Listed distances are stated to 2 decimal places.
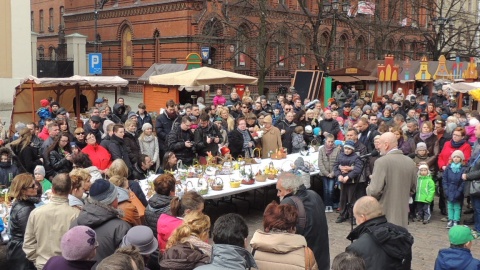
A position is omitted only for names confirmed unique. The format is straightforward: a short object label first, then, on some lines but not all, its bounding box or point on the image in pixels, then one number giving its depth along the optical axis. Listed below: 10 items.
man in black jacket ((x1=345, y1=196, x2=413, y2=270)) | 4.49
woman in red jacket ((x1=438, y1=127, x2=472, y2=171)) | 9.73
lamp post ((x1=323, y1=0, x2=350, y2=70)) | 21.16
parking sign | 26.77
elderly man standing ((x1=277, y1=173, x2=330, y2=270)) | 5.23
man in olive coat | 6.72
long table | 8.32
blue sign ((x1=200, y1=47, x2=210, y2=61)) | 29.02
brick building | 30.16
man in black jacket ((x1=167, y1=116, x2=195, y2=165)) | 9.93
